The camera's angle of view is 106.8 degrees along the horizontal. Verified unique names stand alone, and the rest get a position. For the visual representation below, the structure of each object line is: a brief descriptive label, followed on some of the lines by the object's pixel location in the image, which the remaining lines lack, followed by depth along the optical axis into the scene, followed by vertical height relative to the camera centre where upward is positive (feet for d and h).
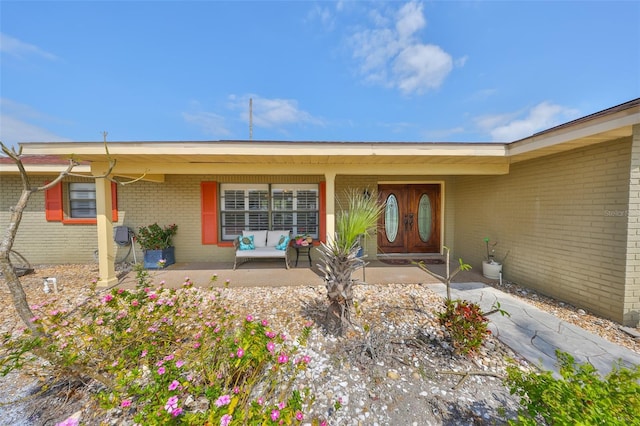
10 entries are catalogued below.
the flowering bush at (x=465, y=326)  6.87 -3.57
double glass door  20.79 -1.10
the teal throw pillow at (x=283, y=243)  16.68 -2.71
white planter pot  14.58 -3.99
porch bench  16.14 -2.89
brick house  9.63 +0.45
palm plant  7.36 -1.90
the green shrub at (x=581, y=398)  3.16 -2.88
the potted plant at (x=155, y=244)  16.99 -2.88
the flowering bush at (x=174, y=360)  4.22 -3.66
